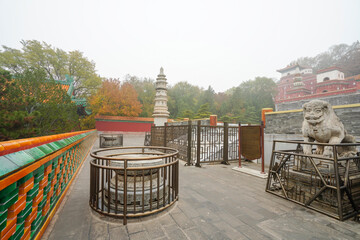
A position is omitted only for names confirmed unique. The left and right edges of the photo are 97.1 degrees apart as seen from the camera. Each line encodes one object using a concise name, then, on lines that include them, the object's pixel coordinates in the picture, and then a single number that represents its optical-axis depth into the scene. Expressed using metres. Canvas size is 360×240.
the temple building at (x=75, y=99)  13.22
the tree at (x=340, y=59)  39.42
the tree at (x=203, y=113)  27.84
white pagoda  15.89
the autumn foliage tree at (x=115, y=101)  21.94
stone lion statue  3.14
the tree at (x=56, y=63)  23.22
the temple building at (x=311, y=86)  21.20
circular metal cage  2.27
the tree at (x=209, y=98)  40.18
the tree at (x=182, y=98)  37.31
